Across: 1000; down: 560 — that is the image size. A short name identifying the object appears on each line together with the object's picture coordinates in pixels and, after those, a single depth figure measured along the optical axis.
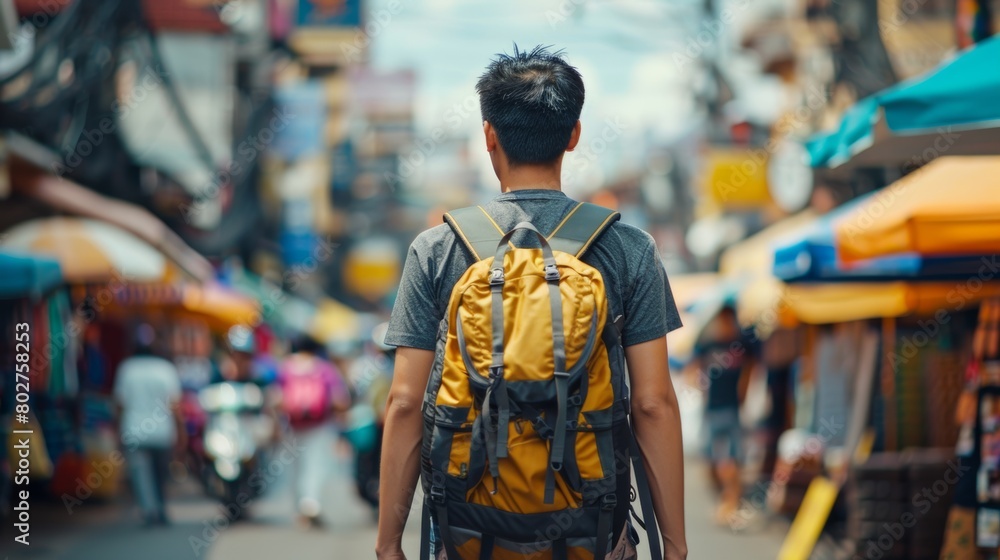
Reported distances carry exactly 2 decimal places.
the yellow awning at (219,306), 17.03
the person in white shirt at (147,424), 12.02
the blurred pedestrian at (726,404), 12.32
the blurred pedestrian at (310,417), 11.97
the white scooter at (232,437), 12.89
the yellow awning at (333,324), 35.94
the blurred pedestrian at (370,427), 12.69
